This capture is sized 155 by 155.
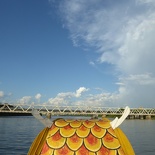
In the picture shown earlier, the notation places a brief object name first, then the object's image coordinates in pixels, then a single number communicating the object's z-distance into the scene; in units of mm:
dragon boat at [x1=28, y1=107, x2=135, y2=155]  2163
